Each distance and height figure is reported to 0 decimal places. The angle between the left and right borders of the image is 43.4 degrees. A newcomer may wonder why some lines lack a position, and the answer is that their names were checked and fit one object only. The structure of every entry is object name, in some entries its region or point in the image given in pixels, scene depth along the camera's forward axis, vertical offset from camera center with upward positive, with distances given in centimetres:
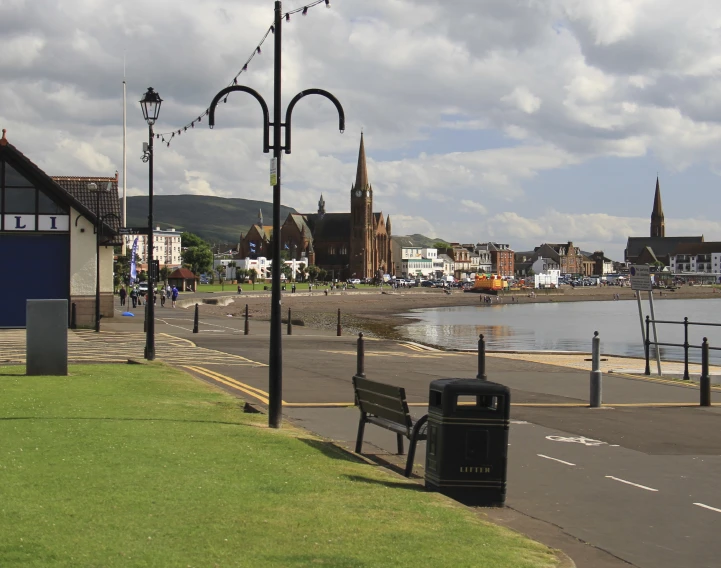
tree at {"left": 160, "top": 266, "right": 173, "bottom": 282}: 15975 -106
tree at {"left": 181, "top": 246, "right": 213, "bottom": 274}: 18888 +201
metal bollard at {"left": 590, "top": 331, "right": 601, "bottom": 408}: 1711 -209
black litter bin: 924 -179
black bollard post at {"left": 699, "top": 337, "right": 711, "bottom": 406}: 1772 -212
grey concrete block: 1828 -157
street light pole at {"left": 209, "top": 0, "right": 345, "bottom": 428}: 1315 +39
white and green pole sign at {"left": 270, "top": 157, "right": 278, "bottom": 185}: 1318 +144
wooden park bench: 1026 -174
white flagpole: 5300 +414
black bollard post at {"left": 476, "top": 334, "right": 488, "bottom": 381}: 1789 -187
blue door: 3716 -20
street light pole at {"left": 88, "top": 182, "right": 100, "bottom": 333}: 3672 +34
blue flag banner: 5828 +23
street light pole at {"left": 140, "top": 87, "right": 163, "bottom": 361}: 2394 +252
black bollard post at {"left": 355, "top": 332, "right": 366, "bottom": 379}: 1676 -158
